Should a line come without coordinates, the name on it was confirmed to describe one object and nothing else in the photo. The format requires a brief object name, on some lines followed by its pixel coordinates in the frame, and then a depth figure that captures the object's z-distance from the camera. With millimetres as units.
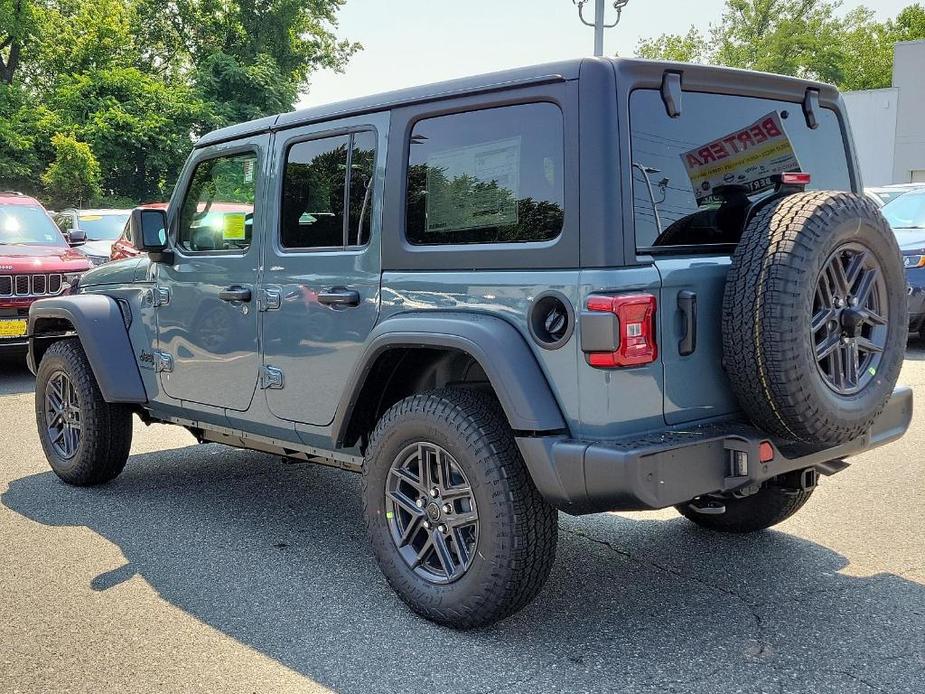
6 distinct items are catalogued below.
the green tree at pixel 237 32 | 39938
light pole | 15719
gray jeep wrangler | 3025
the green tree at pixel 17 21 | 33219
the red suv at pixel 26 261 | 9406
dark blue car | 9711
